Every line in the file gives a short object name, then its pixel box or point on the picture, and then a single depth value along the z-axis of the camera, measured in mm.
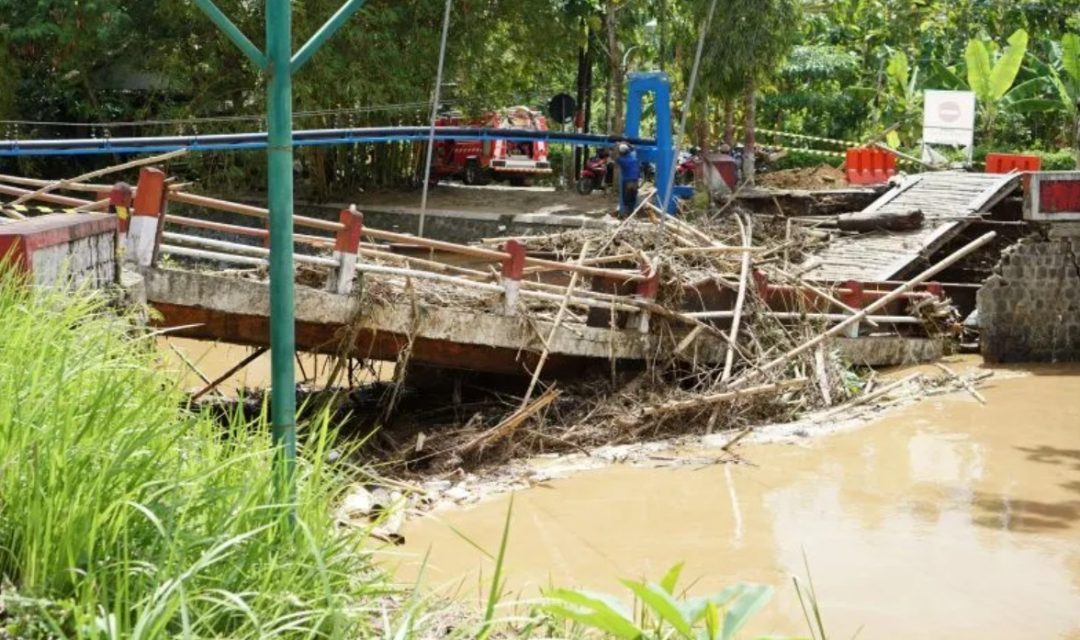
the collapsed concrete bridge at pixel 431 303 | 10148
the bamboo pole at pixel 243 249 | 9930
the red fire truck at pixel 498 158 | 28516
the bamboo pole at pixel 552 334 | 11703
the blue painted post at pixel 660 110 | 20812
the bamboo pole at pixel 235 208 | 9914
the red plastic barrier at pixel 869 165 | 24516
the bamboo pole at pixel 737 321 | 13156
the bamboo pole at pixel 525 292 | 11075
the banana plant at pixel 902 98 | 28938
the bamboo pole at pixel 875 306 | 13391
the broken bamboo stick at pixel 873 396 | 13742
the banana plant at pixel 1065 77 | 25969
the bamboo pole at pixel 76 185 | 10031
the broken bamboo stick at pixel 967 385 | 15047
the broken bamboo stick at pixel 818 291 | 14508
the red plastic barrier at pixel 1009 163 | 22984
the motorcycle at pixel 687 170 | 25859
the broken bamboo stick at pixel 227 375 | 10555
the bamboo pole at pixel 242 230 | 10383
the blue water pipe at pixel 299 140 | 14188
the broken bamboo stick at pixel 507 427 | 11359
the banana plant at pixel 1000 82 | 26344
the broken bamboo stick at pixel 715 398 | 12492
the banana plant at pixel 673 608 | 3166
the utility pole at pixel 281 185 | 4953
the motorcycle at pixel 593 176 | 25603
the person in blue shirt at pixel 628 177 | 20938
